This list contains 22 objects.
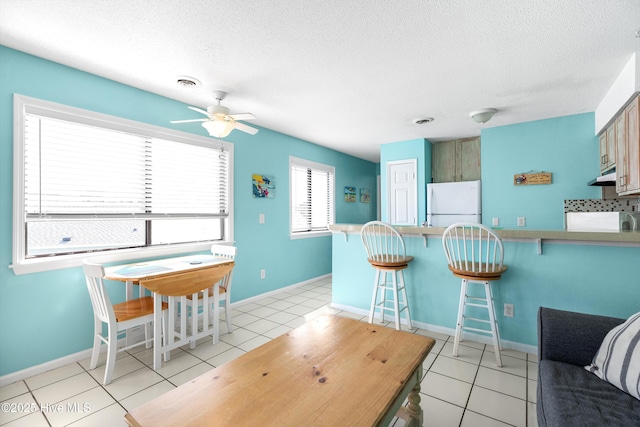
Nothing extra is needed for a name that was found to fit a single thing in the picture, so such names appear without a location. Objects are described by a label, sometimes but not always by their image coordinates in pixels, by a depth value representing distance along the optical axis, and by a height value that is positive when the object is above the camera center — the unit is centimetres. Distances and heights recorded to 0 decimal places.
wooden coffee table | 97 -67
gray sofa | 106 -73
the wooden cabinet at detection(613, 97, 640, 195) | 223 +53
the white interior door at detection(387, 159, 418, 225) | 471 +40
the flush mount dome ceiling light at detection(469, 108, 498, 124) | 330 +117
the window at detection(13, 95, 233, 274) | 220 +29
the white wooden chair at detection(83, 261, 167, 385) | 202 -73
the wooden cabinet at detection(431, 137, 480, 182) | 451 +89
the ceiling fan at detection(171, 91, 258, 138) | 254 +85
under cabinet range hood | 284 +35
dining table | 220 -55
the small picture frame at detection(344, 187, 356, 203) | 578 +44
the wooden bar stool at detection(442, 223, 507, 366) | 218 -41
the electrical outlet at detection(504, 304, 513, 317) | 248 -81
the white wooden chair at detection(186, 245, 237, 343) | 265 -74
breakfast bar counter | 210 -52
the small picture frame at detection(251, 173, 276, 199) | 387 +42
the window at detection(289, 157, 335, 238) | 466 +33
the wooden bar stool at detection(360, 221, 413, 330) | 268 -42
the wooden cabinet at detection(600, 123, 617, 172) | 282 +68
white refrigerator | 412 +19
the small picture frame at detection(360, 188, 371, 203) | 629 +45
